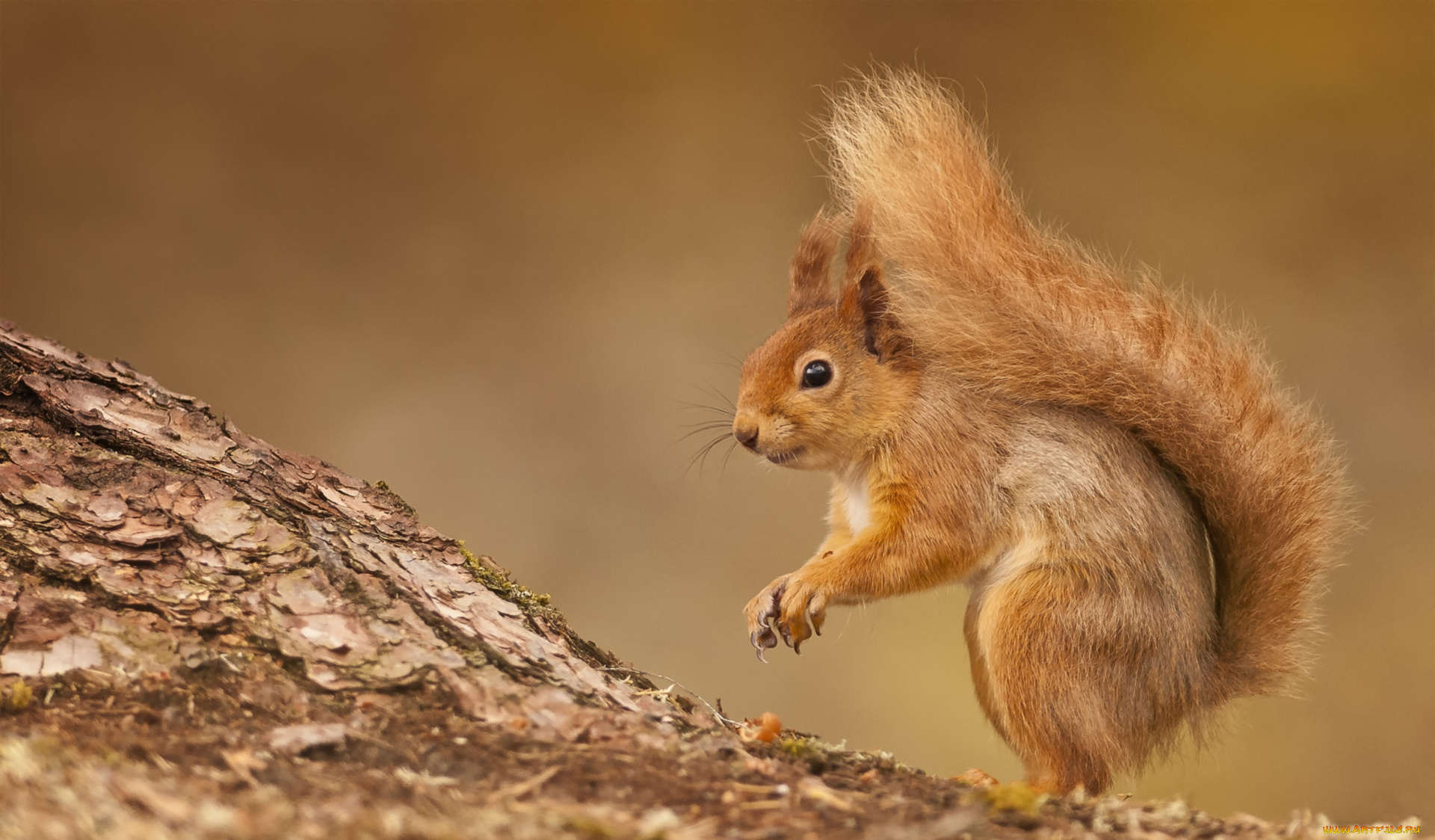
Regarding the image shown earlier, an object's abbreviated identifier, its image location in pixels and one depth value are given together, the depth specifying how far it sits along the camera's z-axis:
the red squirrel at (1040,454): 6.97
